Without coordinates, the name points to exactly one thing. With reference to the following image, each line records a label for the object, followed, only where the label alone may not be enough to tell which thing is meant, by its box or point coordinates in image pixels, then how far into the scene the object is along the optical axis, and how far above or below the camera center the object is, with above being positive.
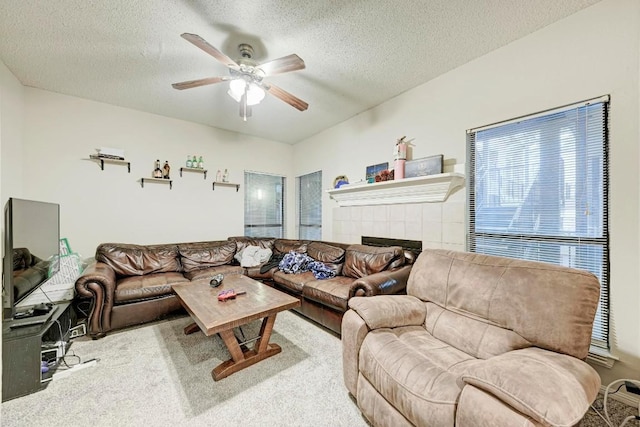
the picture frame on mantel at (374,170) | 3.34 +0.61
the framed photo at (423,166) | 2.67 +0.53
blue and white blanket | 3.23 -0.68
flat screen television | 1.72 -0.27
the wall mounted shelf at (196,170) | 4.05 +0.72
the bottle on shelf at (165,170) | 3.83 +0.67
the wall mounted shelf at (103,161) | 3.34 +0.72
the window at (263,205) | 4.82 +0.20
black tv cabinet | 1.75 -1.02
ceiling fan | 2.01 +1.19
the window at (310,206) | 4.64 +0.17
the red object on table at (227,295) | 2.21 -0.70
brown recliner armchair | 1.03 -0.70
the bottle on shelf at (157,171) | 3.77 +0.64
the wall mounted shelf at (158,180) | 3.71 +0.51
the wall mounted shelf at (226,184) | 4.36 +0.53
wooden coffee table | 1.86 -0.74
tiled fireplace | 2.64 -0.08
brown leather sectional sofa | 2.50 -0.74
